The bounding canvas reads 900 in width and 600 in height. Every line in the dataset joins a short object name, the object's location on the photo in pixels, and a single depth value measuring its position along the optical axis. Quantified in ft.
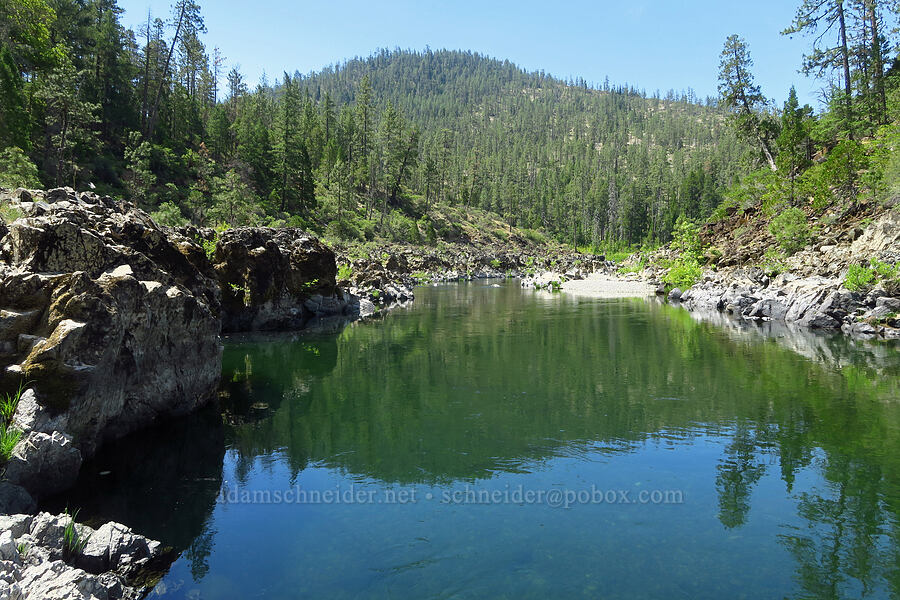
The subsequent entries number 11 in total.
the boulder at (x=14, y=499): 26.05
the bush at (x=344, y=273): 149.69
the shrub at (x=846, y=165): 123.13
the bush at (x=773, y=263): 127.75
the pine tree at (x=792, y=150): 151.64
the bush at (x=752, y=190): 160.66
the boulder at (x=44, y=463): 28.04
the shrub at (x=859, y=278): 92.53
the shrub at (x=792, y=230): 127.44
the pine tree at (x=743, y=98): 166.91
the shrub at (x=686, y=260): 168.71
